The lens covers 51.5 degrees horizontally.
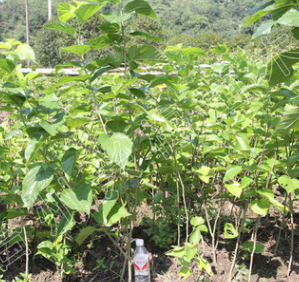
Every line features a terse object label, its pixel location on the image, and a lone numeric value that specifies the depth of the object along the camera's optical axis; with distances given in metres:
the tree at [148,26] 21.96
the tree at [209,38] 31.44
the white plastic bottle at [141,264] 1.55
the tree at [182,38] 32.38
